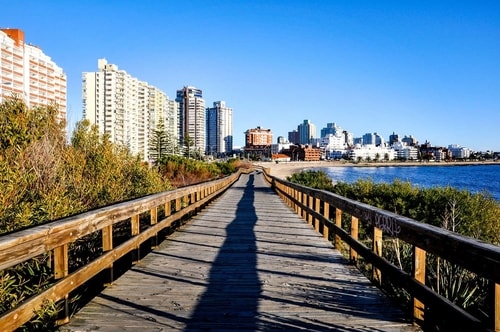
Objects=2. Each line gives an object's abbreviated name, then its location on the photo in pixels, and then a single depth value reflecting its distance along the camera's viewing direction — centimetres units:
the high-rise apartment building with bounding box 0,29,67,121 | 9275
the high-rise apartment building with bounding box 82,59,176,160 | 13638
